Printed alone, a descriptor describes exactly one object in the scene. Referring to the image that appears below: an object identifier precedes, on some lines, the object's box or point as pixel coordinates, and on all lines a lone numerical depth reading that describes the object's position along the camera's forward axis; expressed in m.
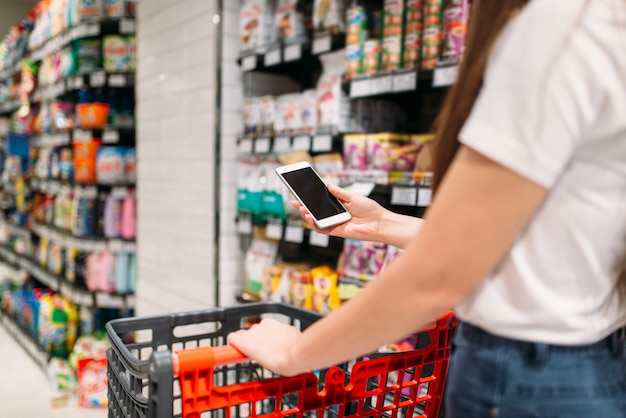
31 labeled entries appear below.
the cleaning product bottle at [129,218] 3.49
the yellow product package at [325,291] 2.20
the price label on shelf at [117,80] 3.41
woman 0.54
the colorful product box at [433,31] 1.85
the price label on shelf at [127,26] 3.38
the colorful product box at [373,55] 2.03
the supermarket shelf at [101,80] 3.40
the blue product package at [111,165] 3.44
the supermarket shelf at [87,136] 3.46
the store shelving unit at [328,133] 1.89
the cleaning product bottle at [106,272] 3.44
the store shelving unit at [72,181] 3.42
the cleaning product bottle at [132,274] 3.50
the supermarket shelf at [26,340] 3.71
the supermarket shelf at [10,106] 5.08
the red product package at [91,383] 3.10
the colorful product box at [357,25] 2.08
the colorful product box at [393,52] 1.96
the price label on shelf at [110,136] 3.43
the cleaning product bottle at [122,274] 3.50
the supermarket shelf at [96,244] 3.44
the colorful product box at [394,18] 1.97
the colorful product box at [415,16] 1.93
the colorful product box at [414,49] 1.93
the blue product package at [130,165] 3.54
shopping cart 0.76
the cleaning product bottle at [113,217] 3.47
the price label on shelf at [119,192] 3.51
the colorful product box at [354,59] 2.08
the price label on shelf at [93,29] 3.34
